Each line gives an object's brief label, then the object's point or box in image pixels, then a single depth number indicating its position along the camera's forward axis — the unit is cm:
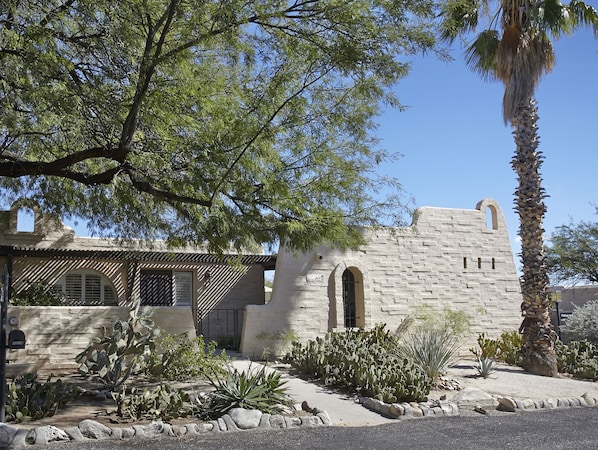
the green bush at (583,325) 1647
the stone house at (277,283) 1284
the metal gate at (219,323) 1977
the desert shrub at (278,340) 1452
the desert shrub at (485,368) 1338
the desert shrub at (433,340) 1222
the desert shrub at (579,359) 1383
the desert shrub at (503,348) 1555
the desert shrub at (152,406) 866
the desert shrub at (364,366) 1045
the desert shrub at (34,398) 833
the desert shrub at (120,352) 991
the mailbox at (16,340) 827
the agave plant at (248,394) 899
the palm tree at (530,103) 1467
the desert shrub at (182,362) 1103
